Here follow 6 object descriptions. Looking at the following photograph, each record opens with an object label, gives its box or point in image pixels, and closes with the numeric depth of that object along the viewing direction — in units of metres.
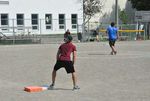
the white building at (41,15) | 55.12
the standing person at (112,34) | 26.12
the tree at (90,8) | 67.20
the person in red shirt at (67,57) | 13.02
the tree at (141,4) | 70.50
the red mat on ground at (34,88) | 12.74
